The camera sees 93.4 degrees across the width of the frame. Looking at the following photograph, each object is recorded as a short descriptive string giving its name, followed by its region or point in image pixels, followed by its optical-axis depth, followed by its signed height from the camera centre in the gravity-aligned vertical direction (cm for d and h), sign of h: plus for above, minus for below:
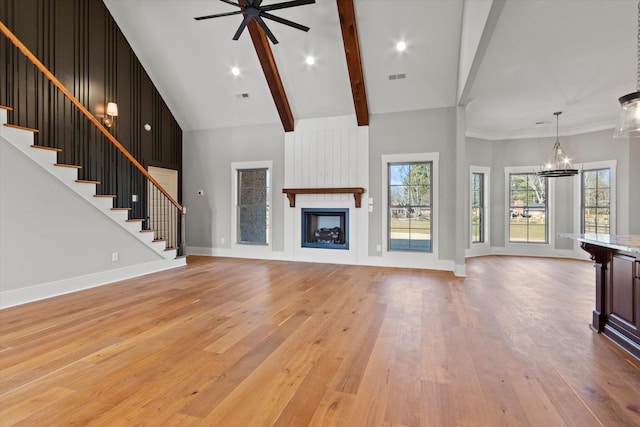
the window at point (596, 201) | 677 +21
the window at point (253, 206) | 694 +8
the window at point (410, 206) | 591 +7
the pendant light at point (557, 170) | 565 +75
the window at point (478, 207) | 763 +7
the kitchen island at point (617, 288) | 233 -66
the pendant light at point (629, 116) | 238 +76
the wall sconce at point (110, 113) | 530 +170
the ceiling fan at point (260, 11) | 371 +252
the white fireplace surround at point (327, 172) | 612 +79
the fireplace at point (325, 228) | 631 -40
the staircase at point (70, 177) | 337 +42
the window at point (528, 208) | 752 +4
